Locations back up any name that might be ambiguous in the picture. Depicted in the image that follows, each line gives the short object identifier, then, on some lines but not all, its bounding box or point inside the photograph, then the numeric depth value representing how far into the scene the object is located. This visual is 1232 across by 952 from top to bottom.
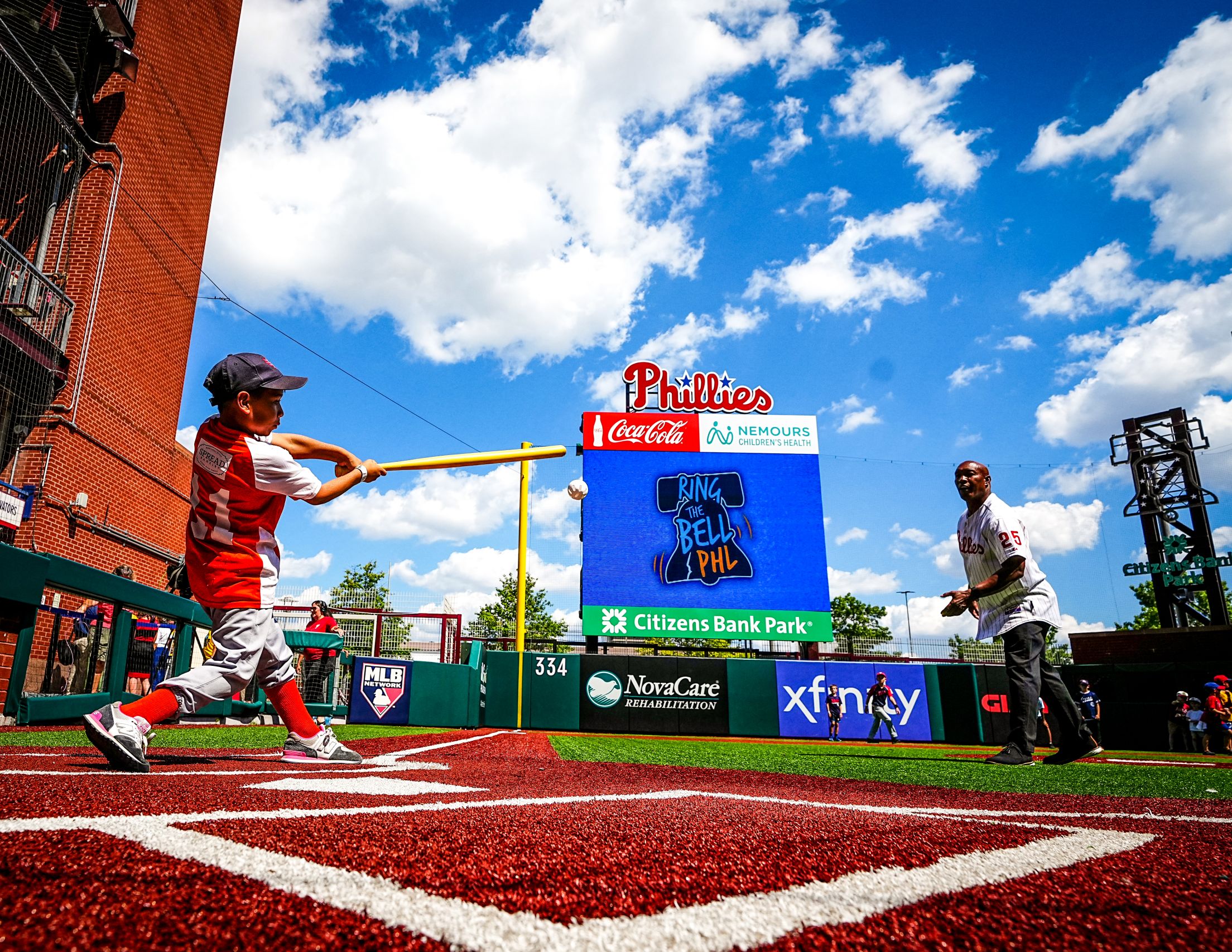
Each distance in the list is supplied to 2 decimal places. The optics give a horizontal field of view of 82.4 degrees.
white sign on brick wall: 9.32
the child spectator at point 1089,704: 13.27
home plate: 2.24
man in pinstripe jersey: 3.97
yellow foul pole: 13.23
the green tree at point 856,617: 41.56
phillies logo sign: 20.45
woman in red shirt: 10.70
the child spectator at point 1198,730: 12.95
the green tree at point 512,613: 33.88
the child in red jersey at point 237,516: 2.83
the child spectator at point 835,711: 14.12
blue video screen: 17.77
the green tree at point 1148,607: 34.72
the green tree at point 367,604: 14.43
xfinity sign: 14.77
